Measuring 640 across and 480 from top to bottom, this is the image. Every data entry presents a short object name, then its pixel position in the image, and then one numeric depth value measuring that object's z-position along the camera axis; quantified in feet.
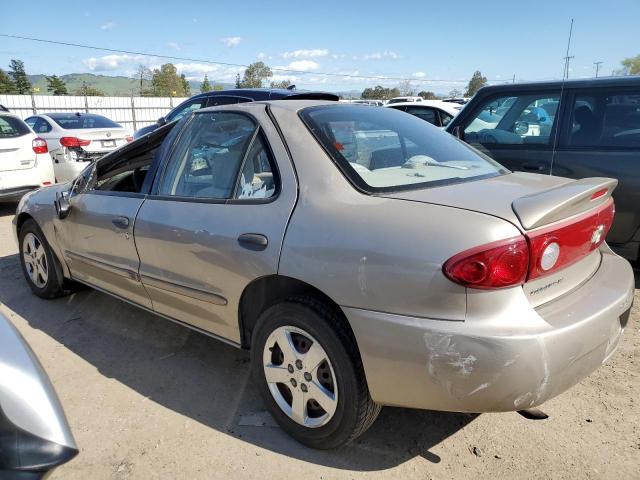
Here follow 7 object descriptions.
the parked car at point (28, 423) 5.08
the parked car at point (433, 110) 30.17
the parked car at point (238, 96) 20.27
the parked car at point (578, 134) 13.14
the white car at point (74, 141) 29.22
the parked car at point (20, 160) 24.33
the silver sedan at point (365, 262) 6.22
